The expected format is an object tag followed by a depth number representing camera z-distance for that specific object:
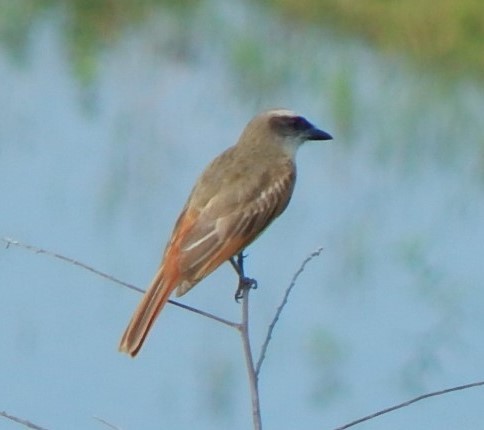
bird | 9.70
